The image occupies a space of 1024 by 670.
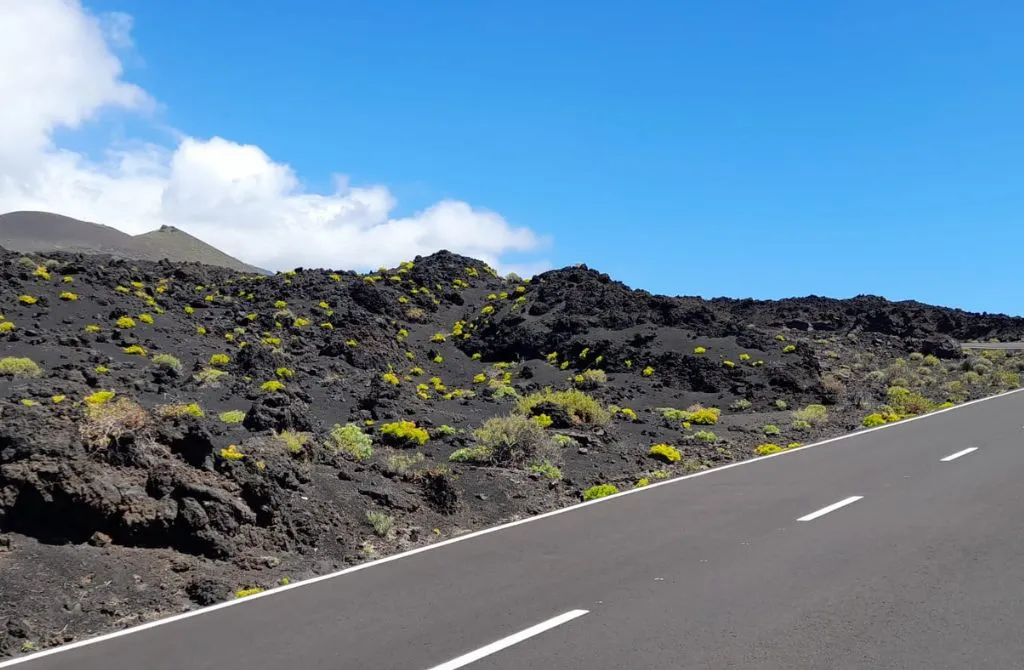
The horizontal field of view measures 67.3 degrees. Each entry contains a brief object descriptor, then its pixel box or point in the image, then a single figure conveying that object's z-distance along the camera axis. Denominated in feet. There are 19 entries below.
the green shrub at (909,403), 79.46
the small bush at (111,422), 35.55
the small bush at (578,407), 67.36
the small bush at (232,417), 57.72
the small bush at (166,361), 93.71
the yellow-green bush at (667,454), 55.35
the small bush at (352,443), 48.80
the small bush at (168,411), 43.06
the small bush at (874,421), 69.31
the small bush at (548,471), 48.03
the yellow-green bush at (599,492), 42.91
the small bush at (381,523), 36.76
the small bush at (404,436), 56.54
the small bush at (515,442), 50.93
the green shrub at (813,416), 73.67
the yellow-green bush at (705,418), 76.23
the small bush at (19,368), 71.89
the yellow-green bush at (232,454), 39.69
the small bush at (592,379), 106.73
